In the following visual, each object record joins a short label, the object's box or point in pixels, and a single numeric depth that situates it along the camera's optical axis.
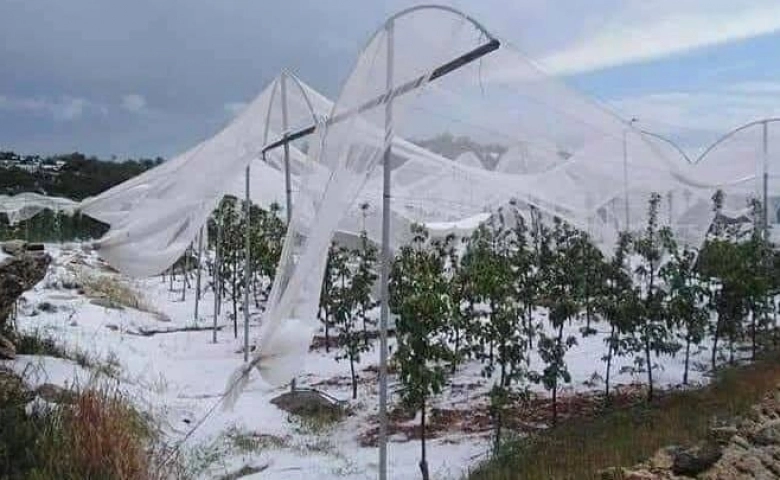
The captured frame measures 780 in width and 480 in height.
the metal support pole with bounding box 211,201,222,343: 9.58
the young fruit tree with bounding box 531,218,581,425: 5.18
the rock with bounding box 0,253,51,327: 5.62
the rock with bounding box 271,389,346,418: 5.98
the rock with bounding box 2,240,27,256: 5.84
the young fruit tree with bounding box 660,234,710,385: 6.02
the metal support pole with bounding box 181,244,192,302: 12.58
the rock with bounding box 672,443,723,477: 3.38
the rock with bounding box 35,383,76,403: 4.36
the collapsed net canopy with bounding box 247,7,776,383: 3.56
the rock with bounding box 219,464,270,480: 4.68
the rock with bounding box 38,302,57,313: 9.18
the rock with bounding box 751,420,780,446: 3.82
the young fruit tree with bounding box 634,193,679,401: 5.92
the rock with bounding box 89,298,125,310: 10.20
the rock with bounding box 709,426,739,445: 3.60
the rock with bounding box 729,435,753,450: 3.59
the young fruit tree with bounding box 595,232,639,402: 5.75
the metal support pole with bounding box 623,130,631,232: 4.95
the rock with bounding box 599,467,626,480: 3.24
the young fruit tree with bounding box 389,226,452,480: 4.23
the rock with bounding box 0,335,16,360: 5.78
